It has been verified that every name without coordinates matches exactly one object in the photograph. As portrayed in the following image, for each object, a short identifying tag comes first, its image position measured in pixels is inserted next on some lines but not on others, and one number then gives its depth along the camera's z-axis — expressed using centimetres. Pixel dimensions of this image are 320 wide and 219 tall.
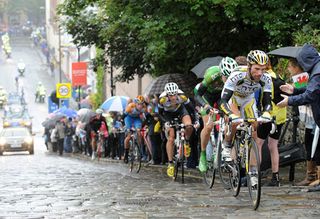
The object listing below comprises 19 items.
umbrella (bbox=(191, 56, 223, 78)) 1766
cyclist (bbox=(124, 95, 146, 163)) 2044
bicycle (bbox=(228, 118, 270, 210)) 968
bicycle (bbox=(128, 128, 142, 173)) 1872
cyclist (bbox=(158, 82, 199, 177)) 1459
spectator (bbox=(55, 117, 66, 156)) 4100
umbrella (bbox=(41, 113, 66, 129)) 4324
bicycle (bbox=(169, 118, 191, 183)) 1435
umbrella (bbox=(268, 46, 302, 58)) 1232
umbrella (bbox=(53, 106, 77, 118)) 4289
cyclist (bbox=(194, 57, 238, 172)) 1274
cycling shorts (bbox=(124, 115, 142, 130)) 2044
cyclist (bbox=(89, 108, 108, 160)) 2900
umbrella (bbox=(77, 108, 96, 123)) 3272
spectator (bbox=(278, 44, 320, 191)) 985
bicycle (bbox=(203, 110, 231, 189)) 1189
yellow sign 5409
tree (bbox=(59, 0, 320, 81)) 1912
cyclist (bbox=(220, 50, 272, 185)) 1016
